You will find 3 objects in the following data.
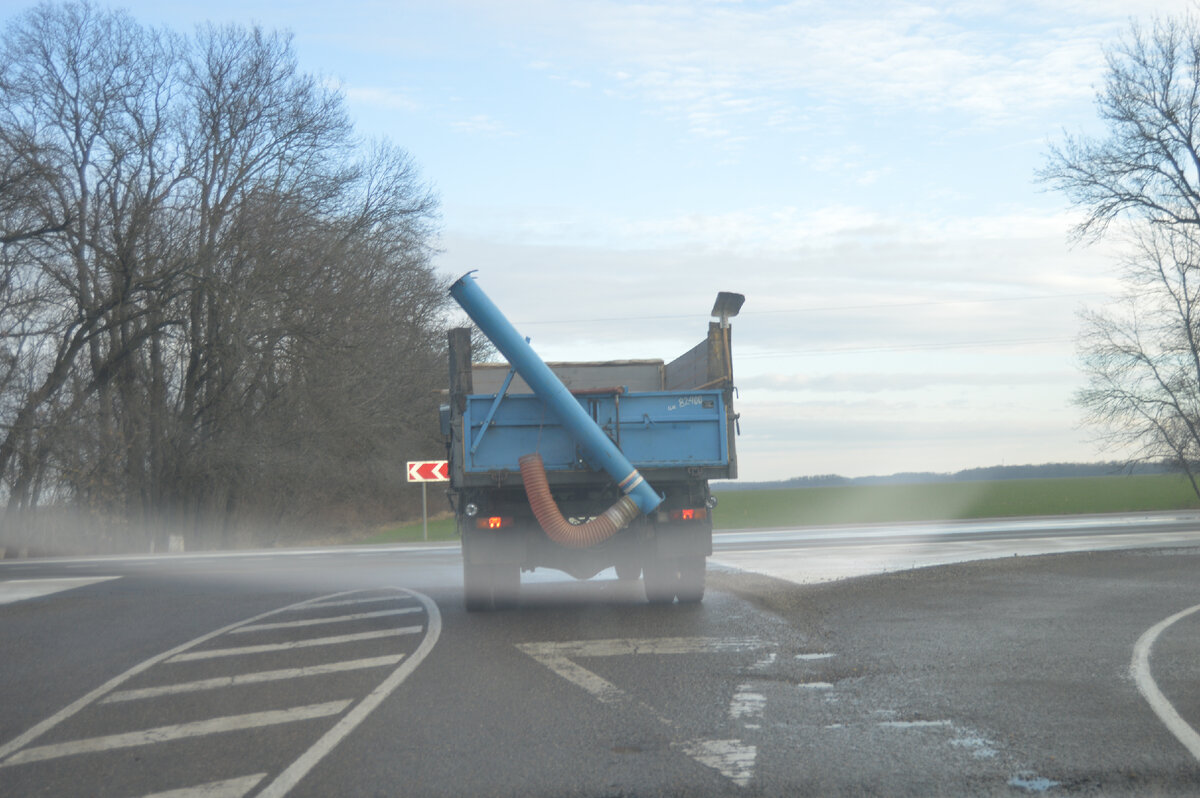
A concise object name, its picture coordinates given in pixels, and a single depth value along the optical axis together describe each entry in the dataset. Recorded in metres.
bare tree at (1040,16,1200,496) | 39.66
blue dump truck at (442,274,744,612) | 12.55
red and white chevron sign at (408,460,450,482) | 32.66
